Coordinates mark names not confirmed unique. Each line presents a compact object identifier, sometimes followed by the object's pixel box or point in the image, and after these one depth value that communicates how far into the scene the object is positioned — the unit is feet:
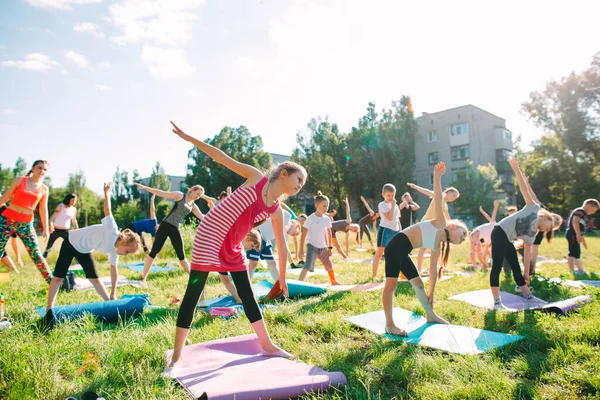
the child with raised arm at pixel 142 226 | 41.07
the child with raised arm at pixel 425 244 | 14.19
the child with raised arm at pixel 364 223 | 46.27
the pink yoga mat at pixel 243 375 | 8.61
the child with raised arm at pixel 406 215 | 35.62
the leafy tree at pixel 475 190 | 108.47
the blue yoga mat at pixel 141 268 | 30.17
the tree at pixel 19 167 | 201.36
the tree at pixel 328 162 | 130.93
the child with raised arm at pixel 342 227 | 39.31
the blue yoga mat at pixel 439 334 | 11.67
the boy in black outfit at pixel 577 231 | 26.86
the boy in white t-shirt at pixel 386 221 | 24.23
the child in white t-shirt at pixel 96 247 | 15.39
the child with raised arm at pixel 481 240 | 28.58
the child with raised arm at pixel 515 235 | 17.38
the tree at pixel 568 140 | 111.65
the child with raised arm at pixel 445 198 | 22.42
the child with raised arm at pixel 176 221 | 22.34
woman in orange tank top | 19.71
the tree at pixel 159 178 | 150.82
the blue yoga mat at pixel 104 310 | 13.85
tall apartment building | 127.34
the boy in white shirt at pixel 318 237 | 23.20
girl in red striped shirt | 10.33
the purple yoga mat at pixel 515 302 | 14.66
